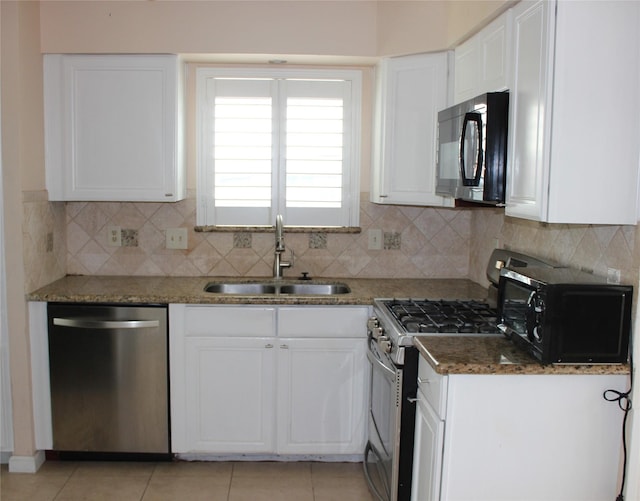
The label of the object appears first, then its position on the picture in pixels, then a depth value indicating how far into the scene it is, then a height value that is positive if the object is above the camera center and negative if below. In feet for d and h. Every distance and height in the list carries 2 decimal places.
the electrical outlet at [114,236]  12.91 -1.08
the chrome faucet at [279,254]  12.25 -1.33
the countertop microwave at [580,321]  7.32 -1.42
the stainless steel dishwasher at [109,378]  11.05 -3.17
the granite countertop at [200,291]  11.04 -1.82
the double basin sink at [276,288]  12.52 -1.92
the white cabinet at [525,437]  7.57 -2.73
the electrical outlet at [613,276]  7.84 -1.01
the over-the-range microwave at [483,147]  8.46 +0.42
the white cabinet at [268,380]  11.16 -3.18
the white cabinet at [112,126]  11.64 +0.82
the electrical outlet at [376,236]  13.05 -1.03
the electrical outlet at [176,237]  12.94 -1.09
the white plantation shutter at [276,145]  12.70 +0.62
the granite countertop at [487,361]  7.43 -1.90
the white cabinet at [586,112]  7.23 +0.75
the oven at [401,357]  8.70 -2.27
